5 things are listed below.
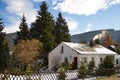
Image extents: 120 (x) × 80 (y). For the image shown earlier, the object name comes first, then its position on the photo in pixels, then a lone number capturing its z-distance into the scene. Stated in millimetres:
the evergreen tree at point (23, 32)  28528
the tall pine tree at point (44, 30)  27764
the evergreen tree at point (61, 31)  31449
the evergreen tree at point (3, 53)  22513
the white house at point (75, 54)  21626
